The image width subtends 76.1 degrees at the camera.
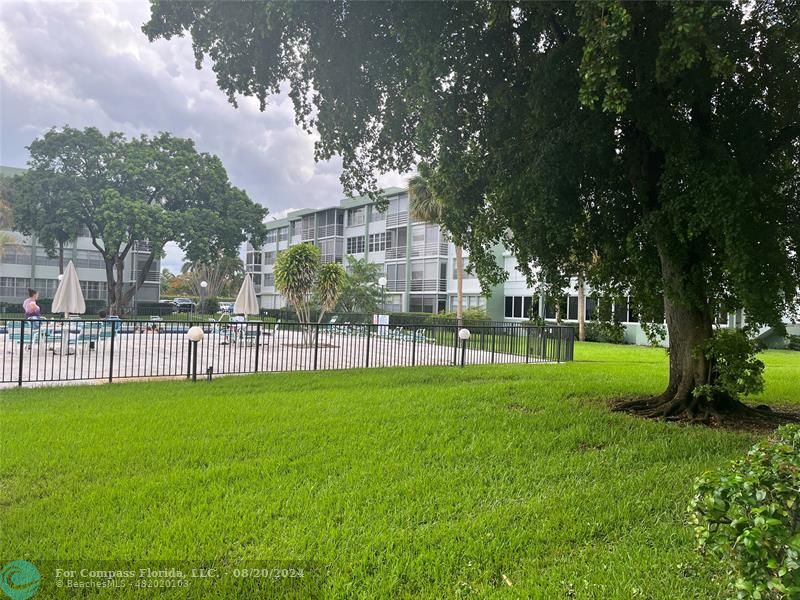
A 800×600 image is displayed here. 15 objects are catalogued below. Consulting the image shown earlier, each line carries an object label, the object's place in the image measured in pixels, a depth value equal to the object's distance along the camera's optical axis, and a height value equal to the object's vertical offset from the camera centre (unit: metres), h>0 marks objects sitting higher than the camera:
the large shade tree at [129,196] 31.53 +7.31
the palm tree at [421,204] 24.42 +5.31
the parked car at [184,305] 49.49 +0.28
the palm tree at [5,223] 31.78 +5.30
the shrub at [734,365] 6.66 -0.62
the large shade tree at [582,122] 5.79 +2.56
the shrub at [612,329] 9.26 -0.24
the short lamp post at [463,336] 13.14 -0.60
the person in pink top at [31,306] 14.95 -0.03
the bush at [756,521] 1.54 -0.66
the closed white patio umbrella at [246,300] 20.28 +0.36
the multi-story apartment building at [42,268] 39.71 +3.08
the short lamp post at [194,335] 9.67 -0.51
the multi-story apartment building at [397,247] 37.66 +5.34
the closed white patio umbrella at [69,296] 14.70 +0.30
